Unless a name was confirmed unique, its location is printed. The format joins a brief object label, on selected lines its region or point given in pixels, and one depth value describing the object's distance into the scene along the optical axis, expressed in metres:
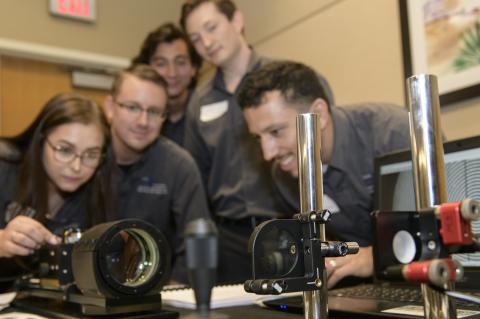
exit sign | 2.91
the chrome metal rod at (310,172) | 0.56
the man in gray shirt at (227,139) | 1.91
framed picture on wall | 1.66
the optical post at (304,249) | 0.51
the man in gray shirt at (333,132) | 1.29
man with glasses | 1.76
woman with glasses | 1.40
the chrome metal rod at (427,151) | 0.46
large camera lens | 0.81
